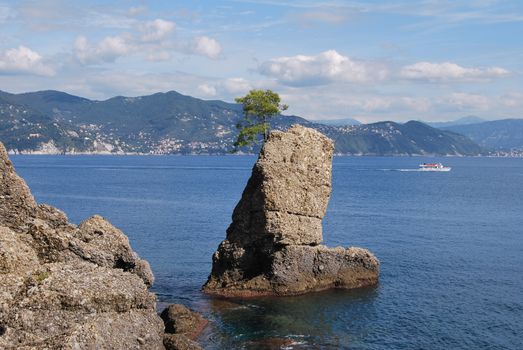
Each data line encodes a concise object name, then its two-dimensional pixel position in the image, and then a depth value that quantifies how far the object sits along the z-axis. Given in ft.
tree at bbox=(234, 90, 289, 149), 215.92
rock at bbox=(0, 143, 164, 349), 86.63
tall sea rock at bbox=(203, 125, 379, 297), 165.58
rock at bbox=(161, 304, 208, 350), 126.62
